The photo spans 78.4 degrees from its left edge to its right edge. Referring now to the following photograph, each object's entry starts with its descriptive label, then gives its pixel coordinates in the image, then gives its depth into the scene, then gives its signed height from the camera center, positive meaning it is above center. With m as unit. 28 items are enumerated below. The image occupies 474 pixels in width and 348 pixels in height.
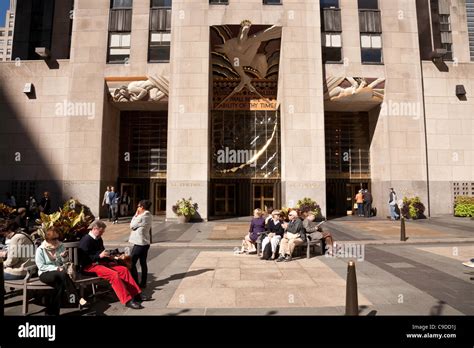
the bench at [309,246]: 9.28 -1.75
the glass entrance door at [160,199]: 23.48 -0.47
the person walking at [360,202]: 21.84 -0.72
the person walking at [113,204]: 18.19 -0.68
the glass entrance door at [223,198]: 23.14 -0.39
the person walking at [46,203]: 17.08 -0.58
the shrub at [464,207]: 19.84 -0.96
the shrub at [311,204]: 18.77 -0.71
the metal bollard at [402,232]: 11.71 -1.58
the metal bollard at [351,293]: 4.09 -1.41
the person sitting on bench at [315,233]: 9.65 -1.36
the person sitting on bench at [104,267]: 5.27 -1.40
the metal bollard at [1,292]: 3.94 -1.36
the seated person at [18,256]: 5.13 -1.13
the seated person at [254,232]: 9.78 -1.31
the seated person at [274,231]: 9.07 -1.23
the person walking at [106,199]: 18.16 -0.36
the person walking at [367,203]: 21.23 -0.74
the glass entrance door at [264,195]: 22.70 -0.15
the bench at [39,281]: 4.87 -1.54
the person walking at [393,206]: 19.59 -0.89
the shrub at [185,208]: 18.55 -0.95
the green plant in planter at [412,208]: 19.69 -1.03
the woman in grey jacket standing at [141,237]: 6.16 -0.94
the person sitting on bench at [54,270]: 4.73 -1.29
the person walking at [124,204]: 21.98 -0.81
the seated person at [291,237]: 8.95 -1.38
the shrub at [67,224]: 6.01 -0.65
